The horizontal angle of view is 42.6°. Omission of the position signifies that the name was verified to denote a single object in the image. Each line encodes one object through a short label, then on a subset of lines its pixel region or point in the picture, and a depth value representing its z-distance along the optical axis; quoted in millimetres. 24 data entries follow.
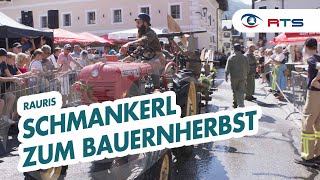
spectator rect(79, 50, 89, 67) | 9304
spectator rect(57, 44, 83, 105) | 7830
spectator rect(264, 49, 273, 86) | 16141
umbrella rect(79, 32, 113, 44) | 21373
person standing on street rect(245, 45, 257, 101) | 13102
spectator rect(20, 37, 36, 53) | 12000
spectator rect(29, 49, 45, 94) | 8102
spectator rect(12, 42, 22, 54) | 9991
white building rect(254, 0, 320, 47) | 45906
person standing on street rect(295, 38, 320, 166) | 6070
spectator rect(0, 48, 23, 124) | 7472
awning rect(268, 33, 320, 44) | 14633
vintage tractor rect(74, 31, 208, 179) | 4543
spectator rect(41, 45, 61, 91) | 8301
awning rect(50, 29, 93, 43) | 18105
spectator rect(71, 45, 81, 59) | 12094
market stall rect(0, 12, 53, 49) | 10808
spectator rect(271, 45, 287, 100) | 13578
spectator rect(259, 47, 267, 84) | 17958
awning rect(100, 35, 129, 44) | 24906
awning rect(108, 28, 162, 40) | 20345
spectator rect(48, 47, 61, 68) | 10475
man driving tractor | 5438
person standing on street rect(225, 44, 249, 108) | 10648
